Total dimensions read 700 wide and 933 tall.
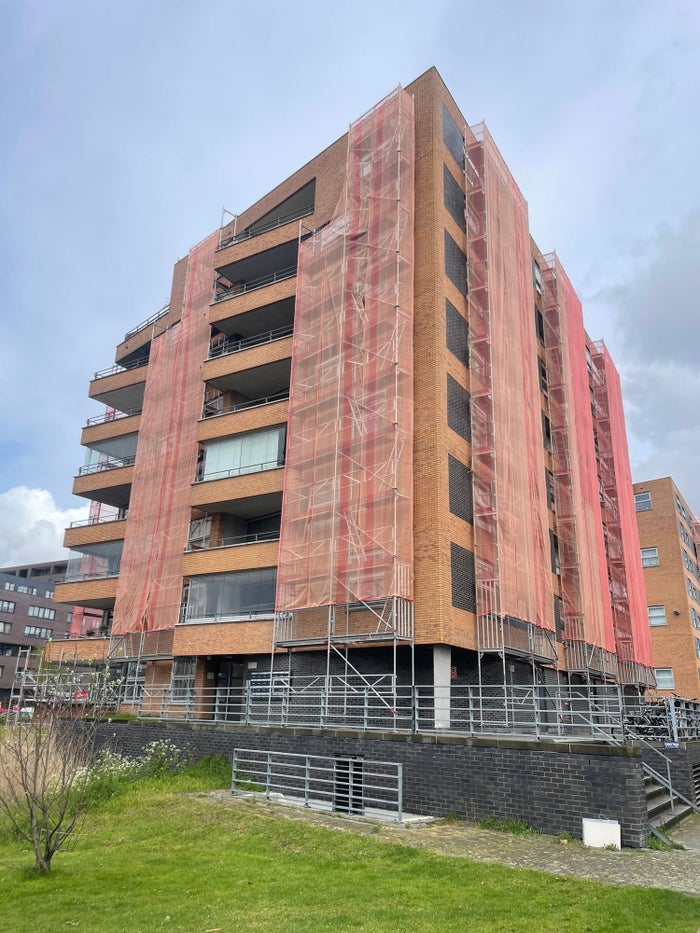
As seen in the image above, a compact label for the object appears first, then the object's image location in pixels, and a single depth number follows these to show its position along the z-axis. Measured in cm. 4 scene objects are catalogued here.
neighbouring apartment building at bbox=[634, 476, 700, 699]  5075
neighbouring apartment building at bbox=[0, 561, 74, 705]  7712
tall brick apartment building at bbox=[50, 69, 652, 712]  2236
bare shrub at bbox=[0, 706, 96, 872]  1057
